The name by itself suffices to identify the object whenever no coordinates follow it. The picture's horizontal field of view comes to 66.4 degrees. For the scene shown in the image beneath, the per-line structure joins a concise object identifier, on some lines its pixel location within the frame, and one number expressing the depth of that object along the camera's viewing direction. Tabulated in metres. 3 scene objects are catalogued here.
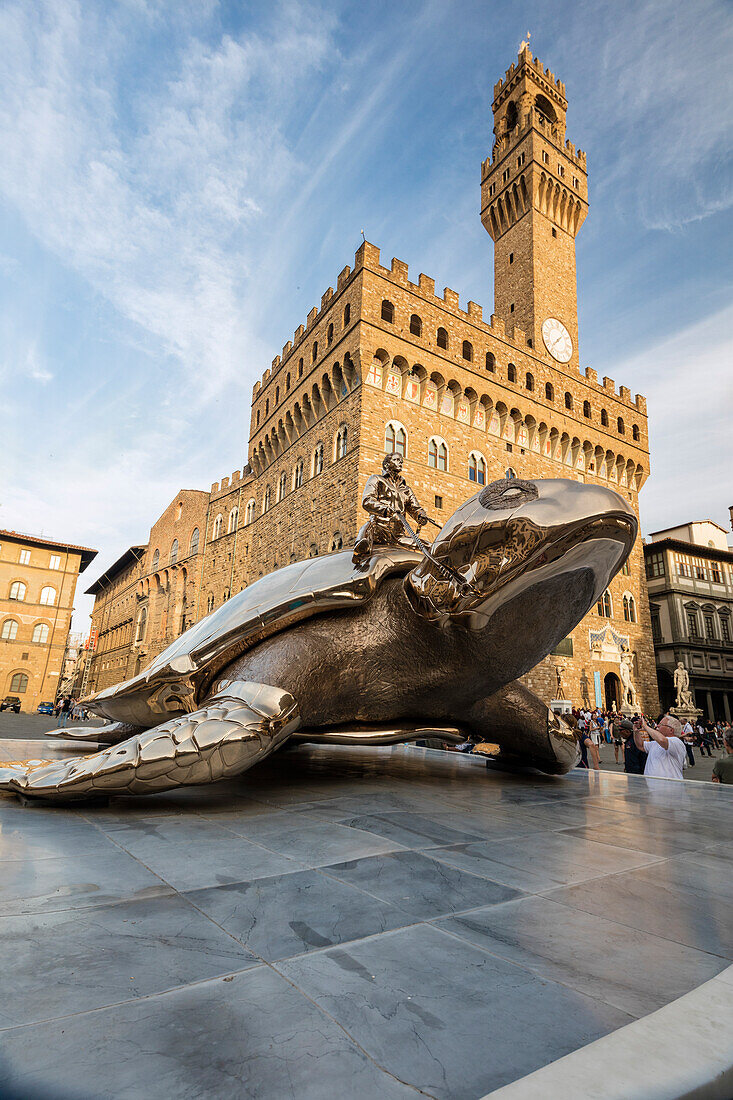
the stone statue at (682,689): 31.52
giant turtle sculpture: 2.28
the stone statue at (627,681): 26.86
